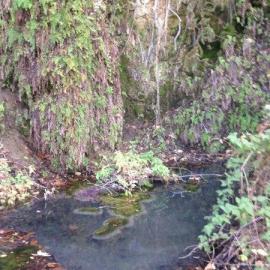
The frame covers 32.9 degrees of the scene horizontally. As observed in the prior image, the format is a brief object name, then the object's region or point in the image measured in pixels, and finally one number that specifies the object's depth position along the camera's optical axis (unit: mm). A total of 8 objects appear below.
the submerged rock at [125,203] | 5719
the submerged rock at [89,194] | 6027
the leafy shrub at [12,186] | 5738
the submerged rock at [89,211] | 5660
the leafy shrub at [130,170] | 6305
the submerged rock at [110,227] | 5164
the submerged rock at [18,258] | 4467
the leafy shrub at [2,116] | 6411
